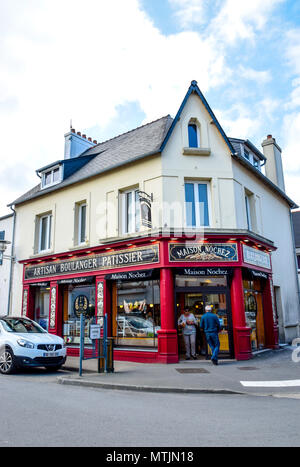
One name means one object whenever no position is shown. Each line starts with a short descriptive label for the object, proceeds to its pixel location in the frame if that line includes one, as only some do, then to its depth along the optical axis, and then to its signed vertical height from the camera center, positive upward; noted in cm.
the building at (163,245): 1268 +280
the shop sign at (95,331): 1024 -25
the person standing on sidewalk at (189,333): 1248 -42
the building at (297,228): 2636 +690
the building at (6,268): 1886 +281
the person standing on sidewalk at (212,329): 1125 -29
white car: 995 -72
